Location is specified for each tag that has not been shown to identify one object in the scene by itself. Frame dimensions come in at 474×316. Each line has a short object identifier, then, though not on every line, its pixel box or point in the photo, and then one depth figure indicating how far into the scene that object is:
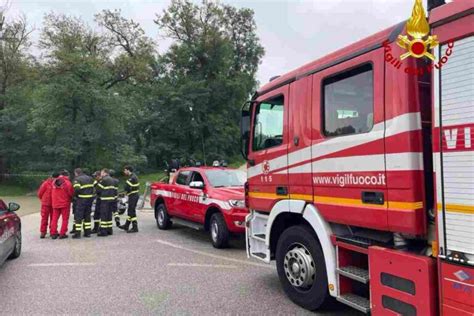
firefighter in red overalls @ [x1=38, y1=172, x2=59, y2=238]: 10.48
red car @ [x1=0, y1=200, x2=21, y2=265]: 6.35
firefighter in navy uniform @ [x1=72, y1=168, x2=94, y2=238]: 10.38
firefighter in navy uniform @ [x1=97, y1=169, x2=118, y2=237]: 10.50
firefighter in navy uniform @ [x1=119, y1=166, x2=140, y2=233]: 10.89
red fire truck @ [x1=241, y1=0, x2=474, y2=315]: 3.04
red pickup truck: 8.44
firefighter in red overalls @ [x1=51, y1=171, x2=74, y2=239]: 10.32
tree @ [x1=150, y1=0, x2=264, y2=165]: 40.25
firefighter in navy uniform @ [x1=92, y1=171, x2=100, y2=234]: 11.01
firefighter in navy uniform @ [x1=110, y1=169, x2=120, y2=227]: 11.36
